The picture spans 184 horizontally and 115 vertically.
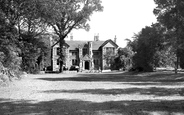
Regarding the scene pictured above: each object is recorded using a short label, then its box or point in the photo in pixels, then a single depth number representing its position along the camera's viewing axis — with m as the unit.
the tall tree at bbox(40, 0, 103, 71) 51.25
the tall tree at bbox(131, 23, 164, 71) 36.38
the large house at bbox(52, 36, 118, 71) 80.31
